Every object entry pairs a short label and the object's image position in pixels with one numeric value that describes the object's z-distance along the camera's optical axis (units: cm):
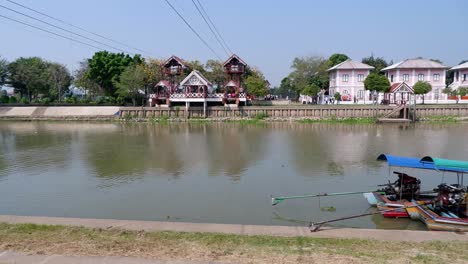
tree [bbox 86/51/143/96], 6178
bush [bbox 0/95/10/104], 6688
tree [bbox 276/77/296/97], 8030
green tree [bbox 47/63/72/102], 7294
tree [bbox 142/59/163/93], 6034
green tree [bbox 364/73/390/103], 5509
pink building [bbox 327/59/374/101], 6362
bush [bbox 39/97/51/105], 6668
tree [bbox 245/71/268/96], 6072
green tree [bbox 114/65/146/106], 5750
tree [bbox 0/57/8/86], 6825
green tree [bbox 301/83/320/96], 6153
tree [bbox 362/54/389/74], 7667
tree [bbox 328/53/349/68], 8169
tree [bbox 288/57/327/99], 7062
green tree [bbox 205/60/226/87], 6719
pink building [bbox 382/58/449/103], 6134
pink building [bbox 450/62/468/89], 6424
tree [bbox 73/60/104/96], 7180
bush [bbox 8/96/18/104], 6793
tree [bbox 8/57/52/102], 6981
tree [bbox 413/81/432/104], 5429
